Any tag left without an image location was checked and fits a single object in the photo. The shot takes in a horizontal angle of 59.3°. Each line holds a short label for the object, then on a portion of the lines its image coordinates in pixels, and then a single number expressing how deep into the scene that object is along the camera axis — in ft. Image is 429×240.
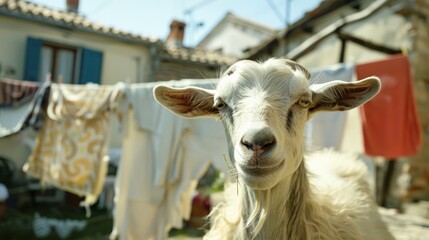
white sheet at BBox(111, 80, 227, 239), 12.24
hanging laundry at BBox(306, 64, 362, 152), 10.41
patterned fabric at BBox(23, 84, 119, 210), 14.35
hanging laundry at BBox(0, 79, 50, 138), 16.19
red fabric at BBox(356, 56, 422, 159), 10.44
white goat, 5.10
